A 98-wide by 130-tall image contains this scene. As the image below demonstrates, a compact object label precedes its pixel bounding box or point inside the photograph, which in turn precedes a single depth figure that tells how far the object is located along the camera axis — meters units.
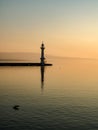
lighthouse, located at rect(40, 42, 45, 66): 154.12
